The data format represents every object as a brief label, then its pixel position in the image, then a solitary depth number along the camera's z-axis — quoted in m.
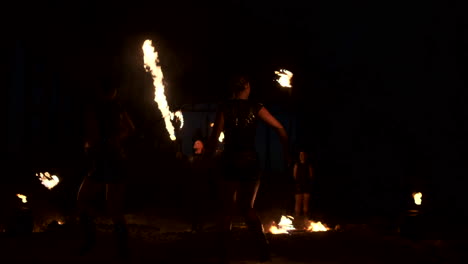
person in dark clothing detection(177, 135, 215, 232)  10.71
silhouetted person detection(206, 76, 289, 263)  6.11
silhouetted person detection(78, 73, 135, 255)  6.22
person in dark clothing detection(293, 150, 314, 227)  14.16
